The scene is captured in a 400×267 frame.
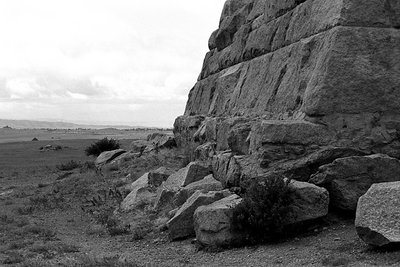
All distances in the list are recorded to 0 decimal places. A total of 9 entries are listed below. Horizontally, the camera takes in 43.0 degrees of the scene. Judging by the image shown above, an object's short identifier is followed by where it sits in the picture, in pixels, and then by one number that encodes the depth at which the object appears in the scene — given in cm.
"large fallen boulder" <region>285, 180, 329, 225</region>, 1198
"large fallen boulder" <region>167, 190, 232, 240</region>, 1366
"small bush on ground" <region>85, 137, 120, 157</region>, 4341
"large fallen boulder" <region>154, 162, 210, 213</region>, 1691
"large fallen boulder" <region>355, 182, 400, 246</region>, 957
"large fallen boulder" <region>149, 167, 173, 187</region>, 1998
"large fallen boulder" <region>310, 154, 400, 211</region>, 1262
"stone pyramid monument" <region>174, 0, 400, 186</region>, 1361
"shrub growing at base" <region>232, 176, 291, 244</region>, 1177
